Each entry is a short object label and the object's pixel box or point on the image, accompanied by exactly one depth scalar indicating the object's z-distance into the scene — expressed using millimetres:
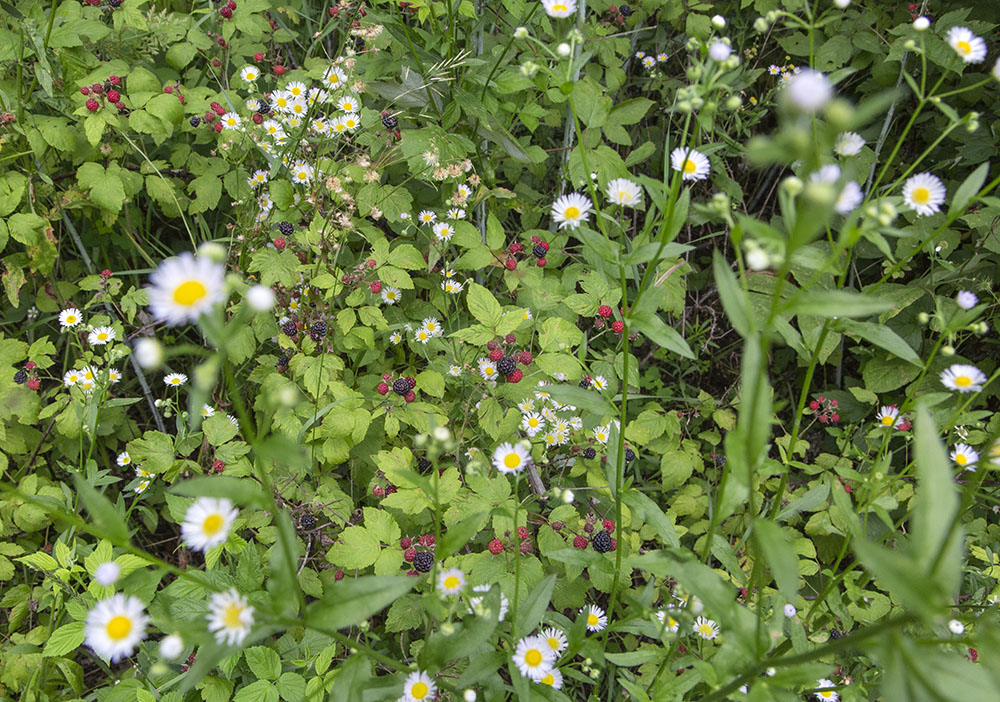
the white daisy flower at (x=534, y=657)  629
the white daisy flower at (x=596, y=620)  699
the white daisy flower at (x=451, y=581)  612
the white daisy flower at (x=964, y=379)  647
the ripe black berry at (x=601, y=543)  703
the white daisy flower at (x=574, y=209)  697
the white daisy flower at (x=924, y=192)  635
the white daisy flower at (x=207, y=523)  553
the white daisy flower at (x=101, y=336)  797
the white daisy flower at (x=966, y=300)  657
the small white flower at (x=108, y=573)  543
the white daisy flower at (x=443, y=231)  824
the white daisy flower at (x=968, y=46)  634
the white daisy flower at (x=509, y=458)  665
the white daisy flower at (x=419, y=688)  613
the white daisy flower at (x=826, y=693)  668
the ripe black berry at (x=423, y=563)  682
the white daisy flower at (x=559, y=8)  655
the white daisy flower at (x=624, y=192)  672
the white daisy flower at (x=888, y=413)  665
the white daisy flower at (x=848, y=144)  633
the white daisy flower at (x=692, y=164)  585
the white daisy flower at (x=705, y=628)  673
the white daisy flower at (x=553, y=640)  668
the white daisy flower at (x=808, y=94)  408
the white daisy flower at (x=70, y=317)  827
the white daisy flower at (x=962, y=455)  713
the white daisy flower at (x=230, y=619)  539
